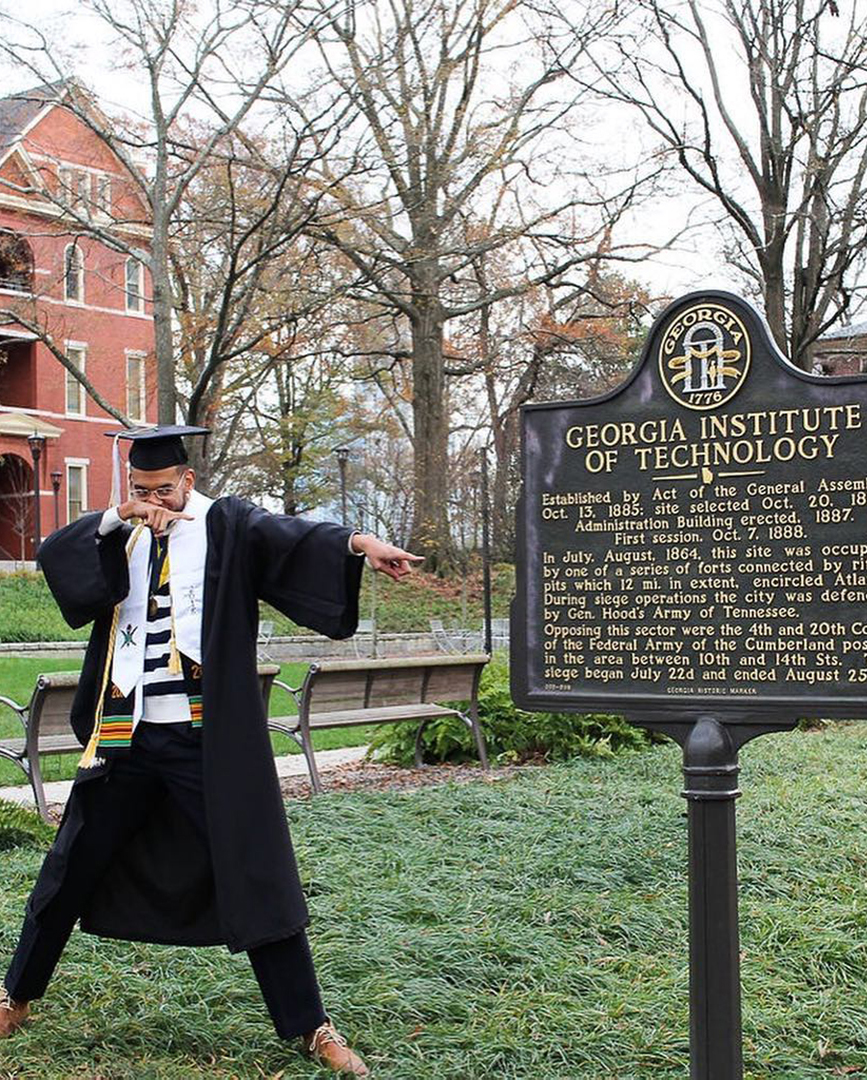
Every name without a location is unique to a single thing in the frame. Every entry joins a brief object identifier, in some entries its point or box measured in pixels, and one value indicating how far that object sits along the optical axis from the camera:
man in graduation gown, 4.28
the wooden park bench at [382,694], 9.98
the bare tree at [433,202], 20.81
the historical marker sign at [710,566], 3.82
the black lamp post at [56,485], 39.31
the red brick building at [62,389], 37.72
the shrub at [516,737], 11.38
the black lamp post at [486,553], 27.38
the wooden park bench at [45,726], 8.08
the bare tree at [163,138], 18.64
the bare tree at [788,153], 18.36
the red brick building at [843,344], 33.56
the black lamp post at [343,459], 30.80
